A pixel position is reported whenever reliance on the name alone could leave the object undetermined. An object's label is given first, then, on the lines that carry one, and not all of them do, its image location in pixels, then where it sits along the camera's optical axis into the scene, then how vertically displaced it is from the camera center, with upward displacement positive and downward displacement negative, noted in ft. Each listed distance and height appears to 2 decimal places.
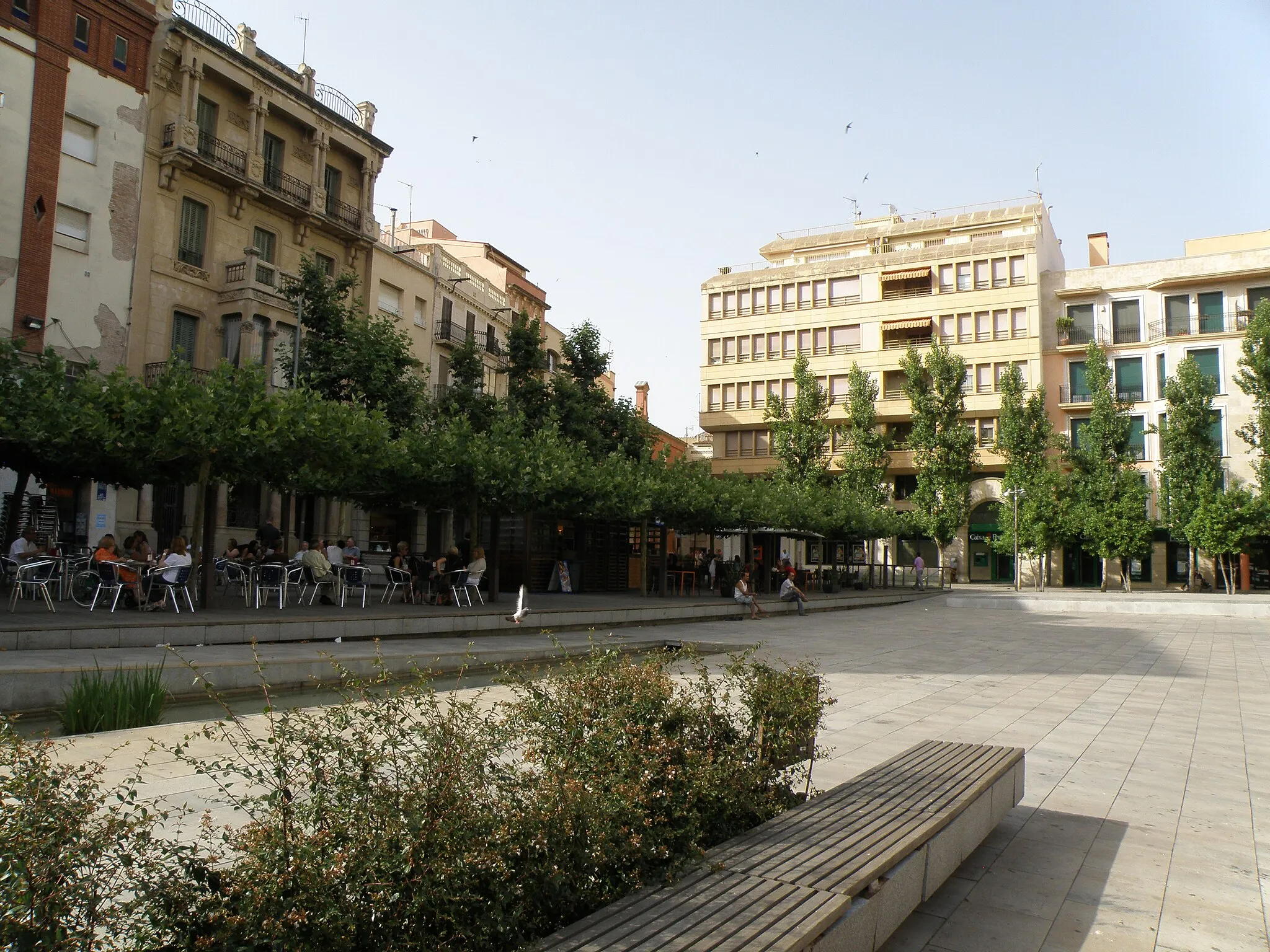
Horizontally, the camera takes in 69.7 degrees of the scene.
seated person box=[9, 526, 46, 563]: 52.09 -1.16
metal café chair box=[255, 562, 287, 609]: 53.01 -2.30
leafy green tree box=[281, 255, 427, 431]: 87.71 +18.22
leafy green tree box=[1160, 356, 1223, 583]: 145.79 +19.27
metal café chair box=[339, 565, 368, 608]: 57.93 -2.48
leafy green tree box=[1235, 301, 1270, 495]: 142.92 +29.28
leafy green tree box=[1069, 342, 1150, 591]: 146.92 +13.36
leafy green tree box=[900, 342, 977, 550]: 162.81 +20.01
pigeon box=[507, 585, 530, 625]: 53.52 -3.96
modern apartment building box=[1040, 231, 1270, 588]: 153.79 +40.62
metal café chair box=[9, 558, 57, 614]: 44.62 -2.33
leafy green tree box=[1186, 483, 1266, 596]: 138.21 +6.30
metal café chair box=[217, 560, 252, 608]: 58.23 -2.63
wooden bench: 9.16 -3.93
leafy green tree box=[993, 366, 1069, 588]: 153.17 +14.27
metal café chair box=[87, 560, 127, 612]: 47.44 -2.30
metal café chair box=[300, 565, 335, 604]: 59.69 -2.90
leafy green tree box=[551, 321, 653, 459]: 111.86 +18.15
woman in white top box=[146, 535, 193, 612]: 48.19 -1.47
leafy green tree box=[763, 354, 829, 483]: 175.22 +22.85
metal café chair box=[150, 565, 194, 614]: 48.29 -2.58
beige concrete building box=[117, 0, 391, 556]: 86.22 +33.52
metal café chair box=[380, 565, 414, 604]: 65.46 -2.96
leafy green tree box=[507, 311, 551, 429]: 110.11 +21.39
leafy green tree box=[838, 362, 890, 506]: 168.76 +19.43
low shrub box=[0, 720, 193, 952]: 7.13 -2.75
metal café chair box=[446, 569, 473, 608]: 64.14 -3.07
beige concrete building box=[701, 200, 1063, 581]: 170.50 +46.83
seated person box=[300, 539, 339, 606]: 57.41 -1.66
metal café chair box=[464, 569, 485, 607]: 64.64 -2.71
